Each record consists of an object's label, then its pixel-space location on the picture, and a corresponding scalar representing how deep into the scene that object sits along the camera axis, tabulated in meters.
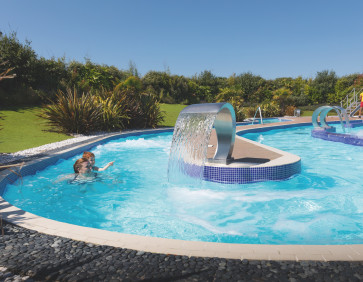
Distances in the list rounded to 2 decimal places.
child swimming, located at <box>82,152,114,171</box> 5.91
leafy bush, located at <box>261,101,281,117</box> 24.26
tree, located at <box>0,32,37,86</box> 17.00
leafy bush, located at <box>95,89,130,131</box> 13.30
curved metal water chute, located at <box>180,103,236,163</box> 5.93
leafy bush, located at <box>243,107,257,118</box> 23.25
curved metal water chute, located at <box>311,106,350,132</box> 13.27
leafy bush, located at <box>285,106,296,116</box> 26.23
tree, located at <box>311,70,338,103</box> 31.86
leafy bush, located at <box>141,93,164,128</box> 15.07
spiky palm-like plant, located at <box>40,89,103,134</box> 11.80
